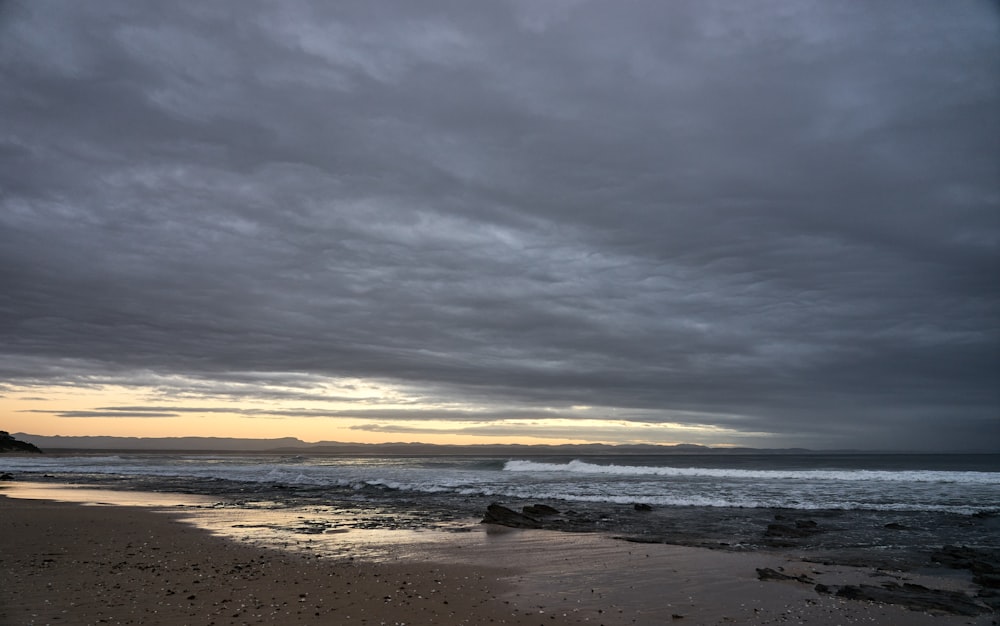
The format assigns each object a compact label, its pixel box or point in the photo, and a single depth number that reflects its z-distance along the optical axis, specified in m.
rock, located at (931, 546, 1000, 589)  12.69
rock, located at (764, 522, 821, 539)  18.35
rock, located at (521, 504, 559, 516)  23.05
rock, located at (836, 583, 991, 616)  10.55
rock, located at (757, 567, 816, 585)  12.32
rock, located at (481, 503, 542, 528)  20.43
